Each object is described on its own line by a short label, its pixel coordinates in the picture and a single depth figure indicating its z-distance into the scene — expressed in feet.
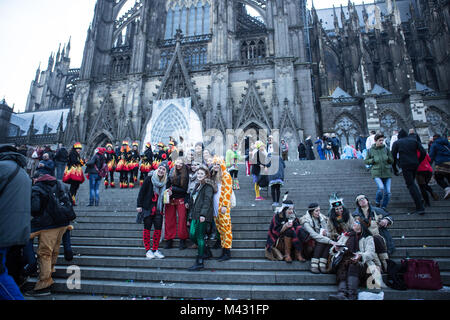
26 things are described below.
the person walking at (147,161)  30.92
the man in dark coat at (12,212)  7.97
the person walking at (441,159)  20.33
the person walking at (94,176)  24.57
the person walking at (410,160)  17.98
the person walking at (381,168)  19.38
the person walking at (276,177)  21.06
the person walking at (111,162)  33.04
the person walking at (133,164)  31.53
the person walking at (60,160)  30.99
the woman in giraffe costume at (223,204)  13.92
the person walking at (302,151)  48.83
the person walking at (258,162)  22.53
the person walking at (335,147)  42.80
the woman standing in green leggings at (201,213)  13.30
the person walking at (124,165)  31.17
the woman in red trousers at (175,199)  15.62
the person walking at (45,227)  11.73
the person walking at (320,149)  45.48
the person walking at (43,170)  17.44
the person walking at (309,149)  46.07
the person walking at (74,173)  23.93
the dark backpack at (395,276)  11.00
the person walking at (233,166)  27.91
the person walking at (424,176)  19.30
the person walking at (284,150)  44.01
